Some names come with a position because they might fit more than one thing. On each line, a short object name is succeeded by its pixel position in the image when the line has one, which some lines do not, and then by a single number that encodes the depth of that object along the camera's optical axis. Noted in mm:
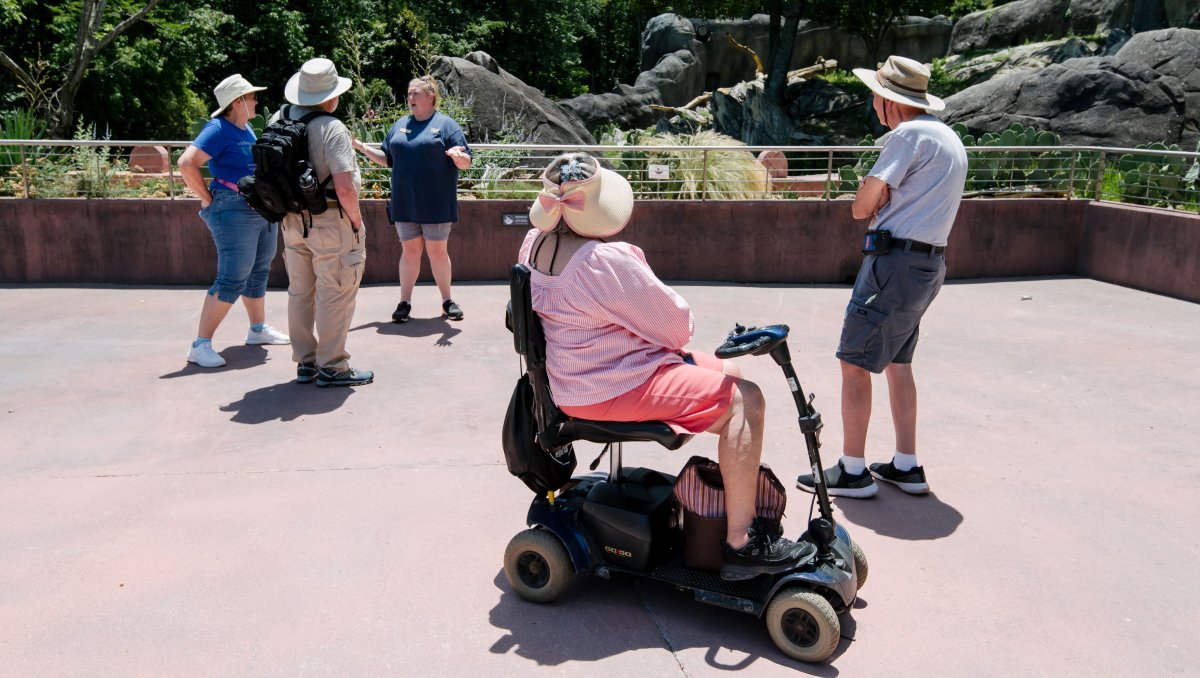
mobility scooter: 3611
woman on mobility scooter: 3703
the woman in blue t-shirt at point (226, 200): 6992
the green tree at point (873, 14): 32812
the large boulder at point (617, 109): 28375
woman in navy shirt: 8305
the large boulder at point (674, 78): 33781
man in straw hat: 4809
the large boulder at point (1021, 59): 29891
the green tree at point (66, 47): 18281
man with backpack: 6383
